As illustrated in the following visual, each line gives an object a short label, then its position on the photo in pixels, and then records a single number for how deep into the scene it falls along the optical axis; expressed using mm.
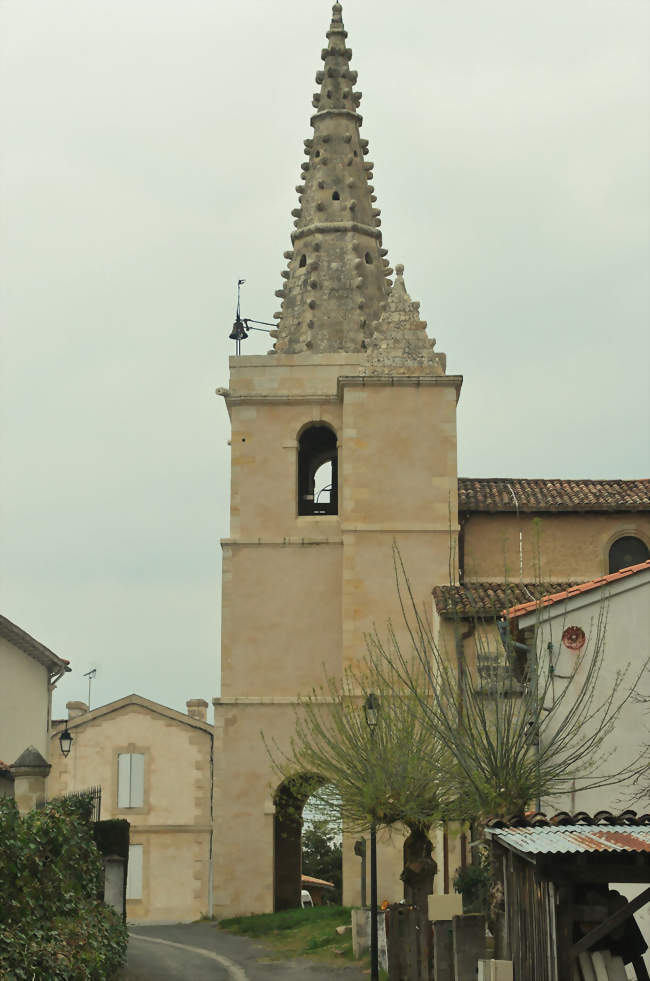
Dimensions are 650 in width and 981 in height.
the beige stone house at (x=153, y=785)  47875
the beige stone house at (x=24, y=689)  37188
